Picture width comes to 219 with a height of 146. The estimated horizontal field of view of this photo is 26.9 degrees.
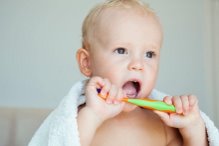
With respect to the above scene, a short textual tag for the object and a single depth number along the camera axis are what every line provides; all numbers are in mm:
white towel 642
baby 647
